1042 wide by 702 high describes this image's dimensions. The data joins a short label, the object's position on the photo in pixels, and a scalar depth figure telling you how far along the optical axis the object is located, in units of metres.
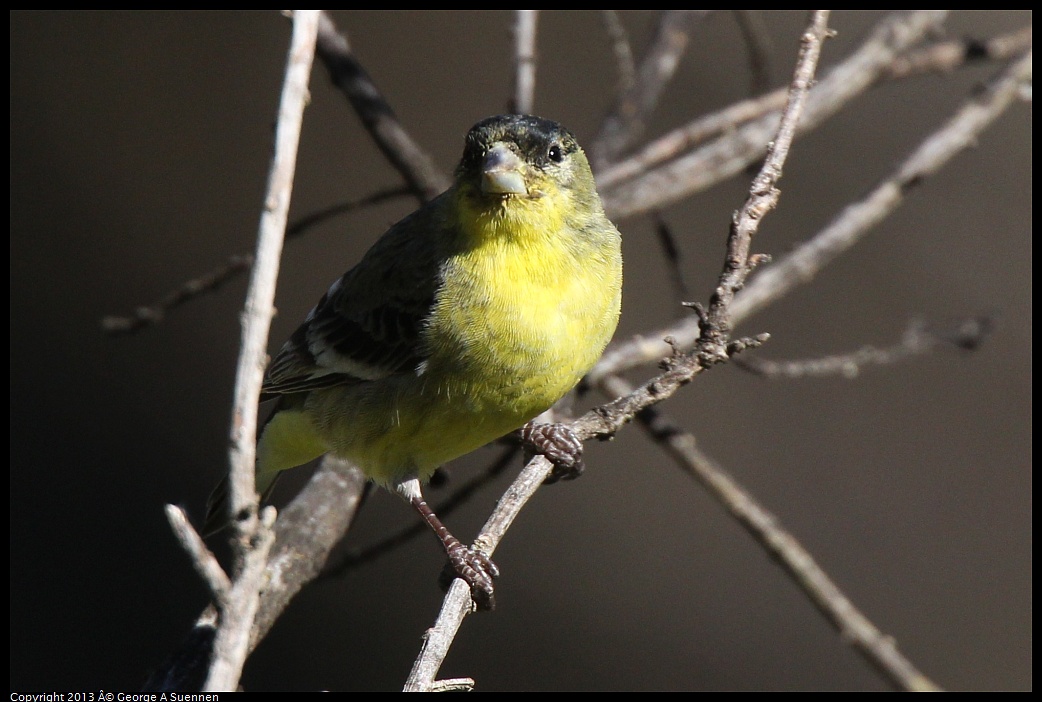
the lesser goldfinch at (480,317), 6.46
